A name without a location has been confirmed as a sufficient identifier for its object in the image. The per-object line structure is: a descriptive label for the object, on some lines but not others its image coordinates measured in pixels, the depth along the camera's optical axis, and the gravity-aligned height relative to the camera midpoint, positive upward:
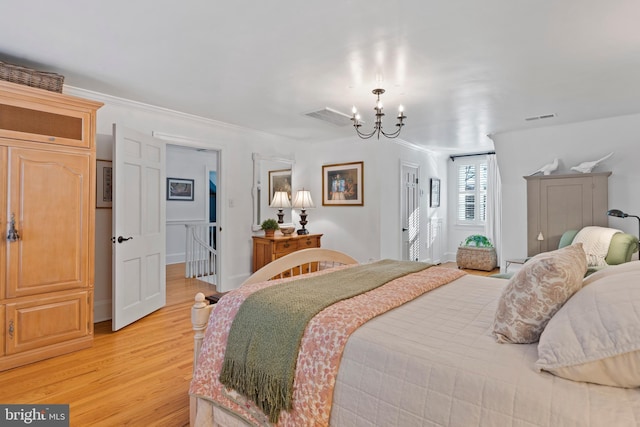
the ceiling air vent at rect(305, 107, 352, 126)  3.98 +1.17
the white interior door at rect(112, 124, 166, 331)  3.27 -0.13
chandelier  2.98 +0.89
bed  0.96 -0.50
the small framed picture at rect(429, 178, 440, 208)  6.90 +0.39
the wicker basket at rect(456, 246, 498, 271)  6.33 -0.84
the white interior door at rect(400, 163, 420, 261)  5.99 +0.00
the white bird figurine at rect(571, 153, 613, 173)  4.20 +0.58
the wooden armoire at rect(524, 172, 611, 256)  4.14 +0.10
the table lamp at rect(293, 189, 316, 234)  5.47 +0.18
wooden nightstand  4.79 -0.47
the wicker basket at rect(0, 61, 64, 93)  2.50 +1.03
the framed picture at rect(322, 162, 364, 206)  5.59 +0.48
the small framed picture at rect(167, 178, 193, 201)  6.95 +0.50
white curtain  6.54 +0.15
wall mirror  5.07 +0.47
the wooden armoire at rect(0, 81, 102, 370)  2.53 -0.07
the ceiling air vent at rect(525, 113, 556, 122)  4.14 +1.18
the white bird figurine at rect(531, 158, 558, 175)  4.51 +0.59
